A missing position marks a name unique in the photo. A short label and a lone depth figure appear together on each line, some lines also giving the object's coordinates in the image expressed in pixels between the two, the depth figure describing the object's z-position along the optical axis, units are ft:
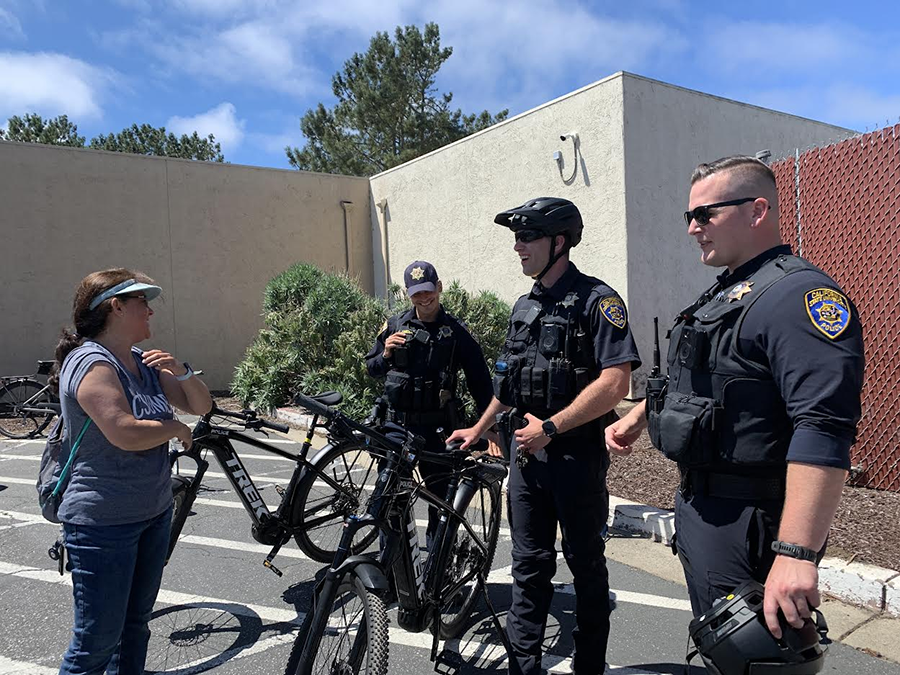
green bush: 28.66
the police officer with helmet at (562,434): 8.64
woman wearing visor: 7.56
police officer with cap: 12.74
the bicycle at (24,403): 30.76
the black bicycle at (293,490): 12.42
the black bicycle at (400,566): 7.64
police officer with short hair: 5.32
